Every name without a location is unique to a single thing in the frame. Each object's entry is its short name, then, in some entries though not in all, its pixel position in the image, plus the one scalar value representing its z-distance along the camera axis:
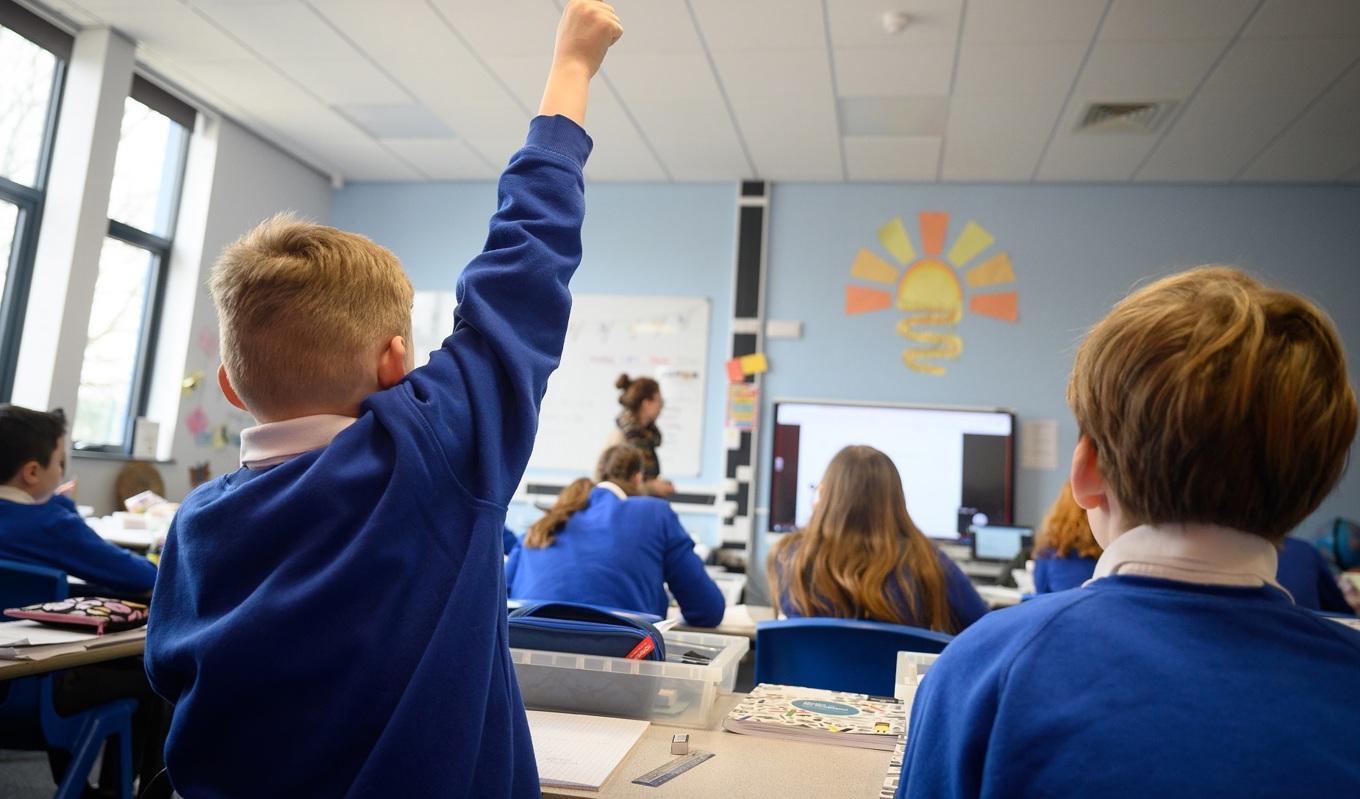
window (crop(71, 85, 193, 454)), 4.58
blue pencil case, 1.32
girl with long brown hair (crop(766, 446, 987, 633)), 2.23
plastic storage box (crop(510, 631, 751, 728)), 1.27
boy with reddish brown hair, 0.60
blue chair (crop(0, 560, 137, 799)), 1.94
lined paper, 1.02
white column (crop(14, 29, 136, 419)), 4.08
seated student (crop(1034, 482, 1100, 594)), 2.73
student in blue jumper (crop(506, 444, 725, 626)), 2.50
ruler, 1.03
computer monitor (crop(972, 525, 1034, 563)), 4.56
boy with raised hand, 0.78
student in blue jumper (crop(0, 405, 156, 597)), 2.22
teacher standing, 3.66
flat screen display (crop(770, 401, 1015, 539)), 4.91
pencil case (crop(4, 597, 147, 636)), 1.61
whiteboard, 5.32
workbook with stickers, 1.19
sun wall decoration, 5.13
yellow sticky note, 5.25
